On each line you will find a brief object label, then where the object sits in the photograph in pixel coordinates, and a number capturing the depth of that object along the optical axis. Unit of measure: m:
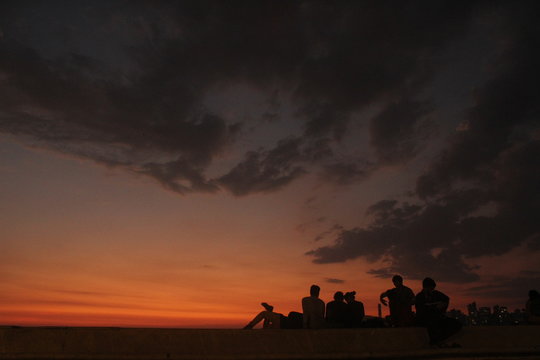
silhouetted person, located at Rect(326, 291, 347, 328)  12.11
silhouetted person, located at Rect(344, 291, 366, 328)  12.07
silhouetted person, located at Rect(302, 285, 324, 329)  11.52
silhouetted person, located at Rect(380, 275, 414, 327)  11.16
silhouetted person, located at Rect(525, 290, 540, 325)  12.58
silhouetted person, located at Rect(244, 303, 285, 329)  12.21
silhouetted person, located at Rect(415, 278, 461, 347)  9.73
